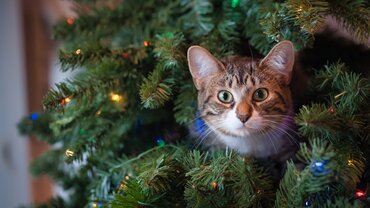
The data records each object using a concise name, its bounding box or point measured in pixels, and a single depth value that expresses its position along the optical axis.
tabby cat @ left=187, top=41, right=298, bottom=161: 0.70
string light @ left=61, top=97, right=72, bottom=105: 0.63
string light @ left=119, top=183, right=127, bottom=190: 0.58
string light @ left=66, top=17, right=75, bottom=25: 0.82
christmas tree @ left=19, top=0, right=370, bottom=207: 0.51
